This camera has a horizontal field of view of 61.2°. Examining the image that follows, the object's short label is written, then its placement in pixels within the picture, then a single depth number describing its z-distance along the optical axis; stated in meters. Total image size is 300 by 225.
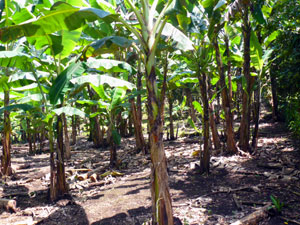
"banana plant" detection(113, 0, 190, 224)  3.27
